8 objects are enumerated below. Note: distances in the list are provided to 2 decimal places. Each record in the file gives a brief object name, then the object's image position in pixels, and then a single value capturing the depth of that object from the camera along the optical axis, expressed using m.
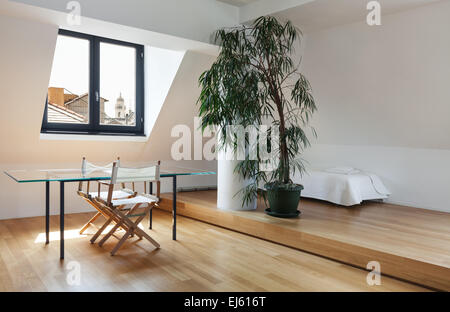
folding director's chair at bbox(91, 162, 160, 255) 3.38
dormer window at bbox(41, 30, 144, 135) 5.08
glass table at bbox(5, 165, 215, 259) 3.14
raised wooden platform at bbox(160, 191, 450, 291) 2.91
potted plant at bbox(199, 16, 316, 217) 4.09
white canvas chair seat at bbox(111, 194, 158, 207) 3.59
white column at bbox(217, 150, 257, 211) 4.69
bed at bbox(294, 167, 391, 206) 5.10
